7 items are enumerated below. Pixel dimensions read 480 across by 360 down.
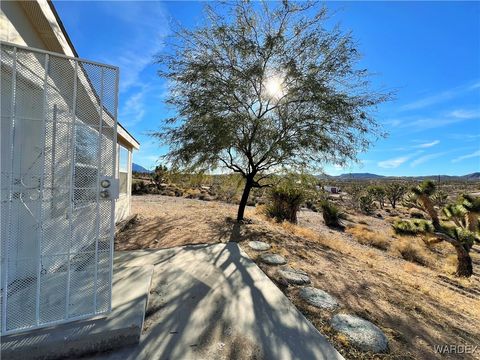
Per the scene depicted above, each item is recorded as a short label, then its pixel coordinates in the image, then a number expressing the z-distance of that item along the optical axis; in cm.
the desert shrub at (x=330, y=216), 1756
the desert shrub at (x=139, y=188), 2444
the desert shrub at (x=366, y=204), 3005
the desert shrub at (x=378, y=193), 3741
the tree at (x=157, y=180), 2780
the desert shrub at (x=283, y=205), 1241
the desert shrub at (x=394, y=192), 3903
